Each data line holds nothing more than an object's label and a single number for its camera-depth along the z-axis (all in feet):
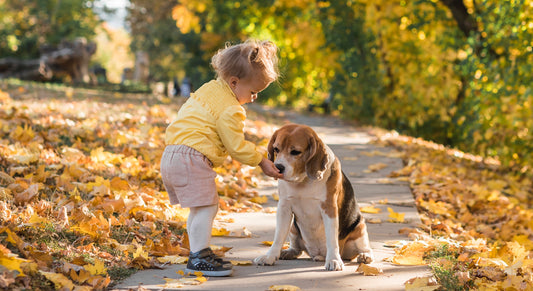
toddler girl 12.26
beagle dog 12.58
